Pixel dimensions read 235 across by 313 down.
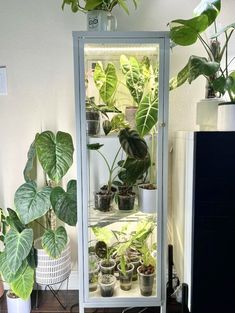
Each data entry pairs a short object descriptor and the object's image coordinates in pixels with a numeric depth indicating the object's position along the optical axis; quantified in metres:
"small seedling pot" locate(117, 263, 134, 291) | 1.55
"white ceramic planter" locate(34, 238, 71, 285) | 1.62
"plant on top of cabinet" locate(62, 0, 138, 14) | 1.35
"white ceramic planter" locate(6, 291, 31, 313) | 1.61
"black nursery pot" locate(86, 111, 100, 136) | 1.44
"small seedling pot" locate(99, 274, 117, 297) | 1.51
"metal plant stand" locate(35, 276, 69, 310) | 1.76
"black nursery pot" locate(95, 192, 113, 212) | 1.51
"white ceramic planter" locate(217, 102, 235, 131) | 1.14
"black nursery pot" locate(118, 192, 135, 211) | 1.51
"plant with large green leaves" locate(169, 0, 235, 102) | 1.16
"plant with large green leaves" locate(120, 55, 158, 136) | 1.38
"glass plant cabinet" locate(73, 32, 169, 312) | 1.35
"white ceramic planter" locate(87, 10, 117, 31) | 1.36
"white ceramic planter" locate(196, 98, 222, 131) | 1.34
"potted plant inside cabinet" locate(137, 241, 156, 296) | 1.50
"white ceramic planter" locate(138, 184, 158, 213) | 1.45
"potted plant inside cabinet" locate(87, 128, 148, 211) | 1.34
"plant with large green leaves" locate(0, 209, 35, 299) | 1.44
